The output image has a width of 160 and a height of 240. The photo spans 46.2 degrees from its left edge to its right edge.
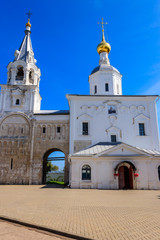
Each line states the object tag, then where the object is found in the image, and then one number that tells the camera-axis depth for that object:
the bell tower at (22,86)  26.50
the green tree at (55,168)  65.82
